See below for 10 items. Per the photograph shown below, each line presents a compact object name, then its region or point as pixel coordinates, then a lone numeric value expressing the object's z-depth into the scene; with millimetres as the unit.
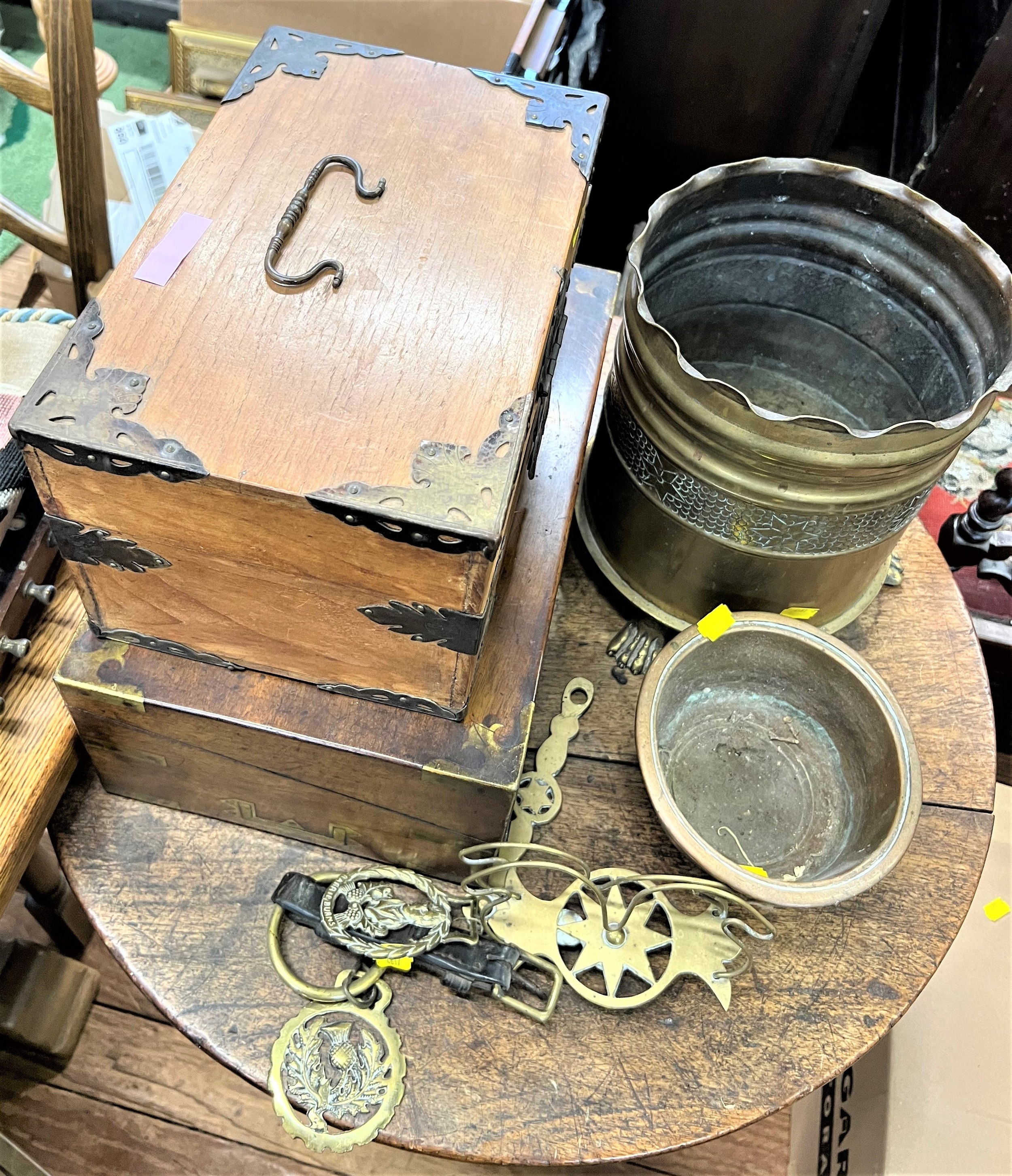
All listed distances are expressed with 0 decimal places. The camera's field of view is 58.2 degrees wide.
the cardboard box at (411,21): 1556
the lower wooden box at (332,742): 778
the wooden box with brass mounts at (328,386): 611
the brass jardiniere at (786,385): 849
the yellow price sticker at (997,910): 1186
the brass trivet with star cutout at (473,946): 796
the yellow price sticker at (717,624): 962
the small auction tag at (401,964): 830
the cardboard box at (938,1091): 997
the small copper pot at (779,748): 914
